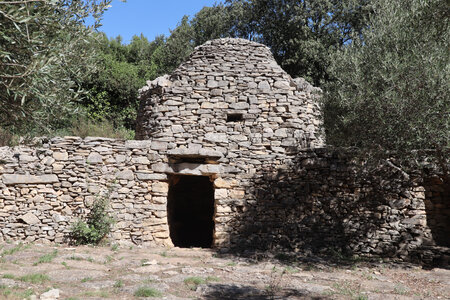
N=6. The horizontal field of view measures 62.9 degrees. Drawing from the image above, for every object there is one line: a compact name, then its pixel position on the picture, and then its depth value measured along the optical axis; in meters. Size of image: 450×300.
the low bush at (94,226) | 7.95
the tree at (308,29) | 18.71
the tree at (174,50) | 21.36
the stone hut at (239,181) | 8.02
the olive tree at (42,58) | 3.79
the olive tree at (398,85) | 6.06
